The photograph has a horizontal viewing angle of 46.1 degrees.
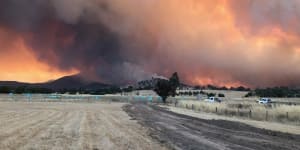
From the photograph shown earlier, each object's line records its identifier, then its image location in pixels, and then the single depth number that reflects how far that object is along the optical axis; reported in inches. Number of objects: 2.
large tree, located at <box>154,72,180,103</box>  4707.2
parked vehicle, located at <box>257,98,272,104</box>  3549.5
